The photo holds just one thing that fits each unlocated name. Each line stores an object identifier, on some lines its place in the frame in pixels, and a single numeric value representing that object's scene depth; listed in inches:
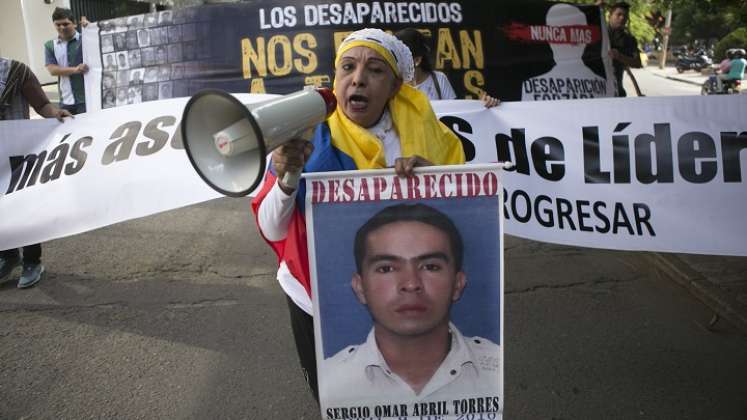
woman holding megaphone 66.6
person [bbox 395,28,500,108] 161.5
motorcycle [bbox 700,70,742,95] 650.2
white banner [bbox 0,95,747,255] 138.6
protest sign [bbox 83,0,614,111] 186.1
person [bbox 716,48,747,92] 634.2
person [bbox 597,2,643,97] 251.4
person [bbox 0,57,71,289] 162.9
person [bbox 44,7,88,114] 227.9
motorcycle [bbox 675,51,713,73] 1189.7
